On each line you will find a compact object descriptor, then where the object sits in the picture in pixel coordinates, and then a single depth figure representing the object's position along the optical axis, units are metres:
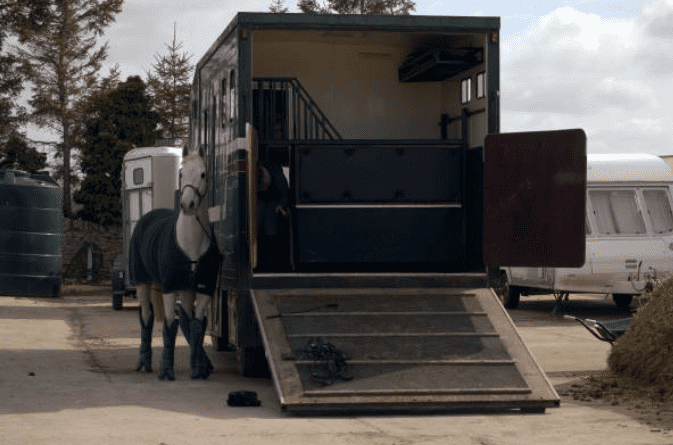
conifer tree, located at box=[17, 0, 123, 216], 43.69
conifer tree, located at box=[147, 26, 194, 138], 44.72
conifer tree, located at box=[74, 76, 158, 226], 38.69
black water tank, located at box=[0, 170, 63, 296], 20.16
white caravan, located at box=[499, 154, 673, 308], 20.20
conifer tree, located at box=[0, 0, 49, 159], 40.91
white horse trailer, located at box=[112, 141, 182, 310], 22.75
